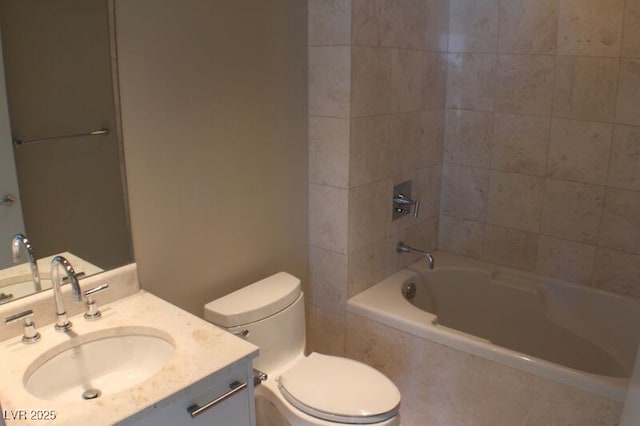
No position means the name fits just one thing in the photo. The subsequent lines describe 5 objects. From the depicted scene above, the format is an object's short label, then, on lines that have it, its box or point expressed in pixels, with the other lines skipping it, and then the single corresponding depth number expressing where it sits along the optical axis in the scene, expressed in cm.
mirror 149
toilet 187
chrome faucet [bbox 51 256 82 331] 151
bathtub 234
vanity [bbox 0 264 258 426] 129
